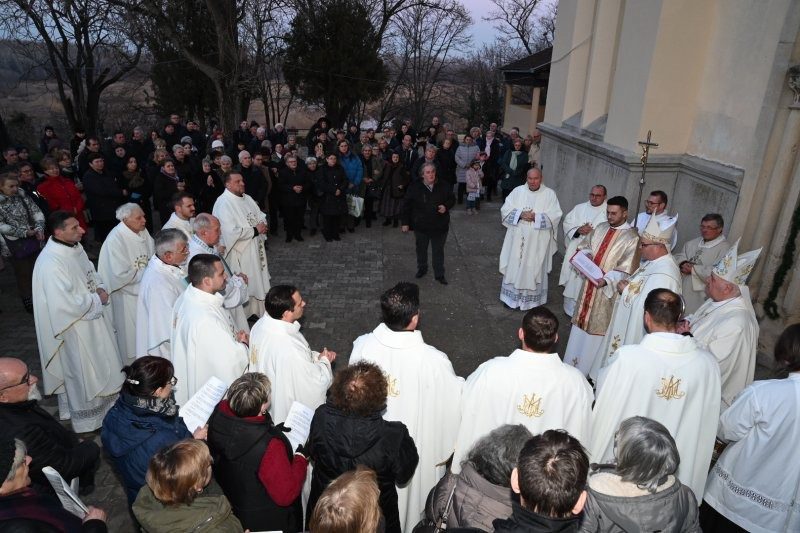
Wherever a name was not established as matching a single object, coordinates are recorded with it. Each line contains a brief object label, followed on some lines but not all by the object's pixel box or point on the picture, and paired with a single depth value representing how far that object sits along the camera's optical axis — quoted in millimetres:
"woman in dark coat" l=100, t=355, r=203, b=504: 2809
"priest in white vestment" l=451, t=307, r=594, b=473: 3178
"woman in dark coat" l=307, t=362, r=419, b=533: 2637
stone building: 5656
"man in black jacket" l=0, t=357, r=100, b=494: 2799
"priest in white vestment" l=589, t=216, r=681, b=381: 4762
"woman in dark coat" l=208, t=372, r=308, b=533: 2689
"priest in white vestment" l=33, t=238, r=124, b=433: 4633
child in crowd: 12625
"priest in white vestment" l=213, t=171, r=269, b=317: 6906
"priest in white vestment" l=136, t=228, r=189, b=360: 4691
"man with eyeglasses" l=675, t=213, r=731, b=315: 5812
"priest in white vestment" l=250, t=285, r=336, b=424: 3562
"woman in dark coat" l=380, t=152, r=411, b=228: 11445
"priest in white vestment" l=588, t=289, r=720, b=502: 3426
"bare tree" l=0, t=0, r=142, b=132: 16375
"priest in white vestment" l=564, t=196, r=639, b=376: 5590
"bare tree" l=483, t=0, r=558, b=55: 36125
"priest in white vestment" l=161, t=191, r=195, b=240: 5930
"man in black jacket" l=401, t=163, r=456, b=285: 8273
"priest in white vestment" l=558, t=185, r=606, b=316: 7035
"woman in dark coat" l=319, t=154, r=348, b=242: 10344
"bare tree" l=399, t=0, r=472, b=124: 30484
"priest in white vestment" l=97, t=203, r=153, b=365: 5305
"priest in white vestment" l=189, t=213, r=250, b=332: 5047
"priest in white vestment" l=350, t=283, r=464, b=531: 3381
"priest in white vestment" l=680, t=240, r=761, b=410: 4074
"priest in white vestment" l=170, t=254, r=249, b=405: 3947
